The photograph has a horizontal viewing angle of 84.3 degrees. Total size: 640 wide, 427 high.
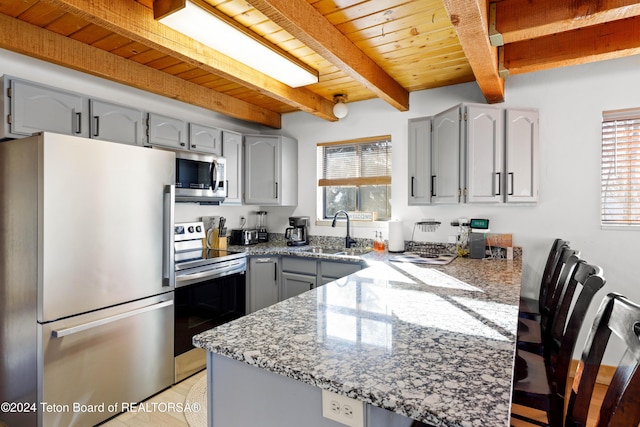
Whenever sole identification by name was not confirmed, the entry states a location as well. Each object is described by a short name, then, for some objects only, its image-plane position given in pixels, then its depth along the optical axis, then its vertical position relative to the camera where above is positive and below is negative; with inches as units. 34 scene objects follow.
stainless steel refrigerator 76.2 -15.8
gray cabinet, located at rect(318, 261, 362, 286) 121.6 -20.6
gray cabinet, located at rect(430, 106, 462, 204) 113.3 +17.7
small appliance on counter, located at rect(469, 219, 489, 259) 115.6 -9.0
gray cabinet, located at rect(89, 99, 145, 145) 99.5 +25.7
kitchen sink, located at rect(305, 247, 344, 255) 134.6 -15.7
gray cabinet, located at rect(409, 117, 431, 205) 122.0 +17.7
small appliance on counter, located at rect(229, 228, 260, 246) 153.9 -11.7
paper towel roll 131.3 -9.2
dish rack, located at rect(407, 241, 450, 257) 128.9 -13.8
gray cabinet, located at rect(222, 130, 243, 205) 141.9 +19.0
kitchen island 33.1 -16.9
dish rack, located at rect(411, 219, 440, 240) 129.5 -5.1
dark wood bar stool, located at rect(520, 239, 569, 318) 90.7 -20.0
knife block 142.2 -12.0
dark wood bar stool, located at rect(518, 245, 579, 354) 71.2 -23.3
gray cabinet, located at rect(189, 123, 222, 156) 128.2 +26.7
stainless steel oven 105.6 -26.4
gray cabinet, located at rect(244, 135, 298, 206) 151.3 +17.7
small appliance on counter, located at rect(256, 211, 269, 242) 165.2 -7.6
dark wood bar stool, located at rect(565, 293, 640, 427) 30.2 -15.8
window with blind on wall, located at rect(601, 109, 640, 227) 104.3 +13.3
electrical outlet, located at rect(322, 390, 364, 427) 35.1 -20.2
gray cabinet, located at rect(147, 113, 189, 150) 113.9 +26.4
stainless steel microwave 117.6 +11.4
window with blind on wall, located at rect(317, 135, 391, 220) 145.9 +15.2
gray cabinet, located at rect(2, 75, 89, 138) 83.4 +25.1
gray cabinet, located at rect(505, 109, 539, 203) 107.1 +17.2
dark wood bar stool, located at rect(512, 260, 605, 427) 51.2 -25.5
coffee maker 153.1 -9.3
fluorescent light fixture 75.7 +41.5
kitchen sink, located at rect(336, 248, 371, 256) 130.7 -15.5
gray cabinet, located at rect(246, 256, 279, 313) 135.8 -27.6
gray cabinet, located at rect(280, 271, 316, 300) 130.5 -27.5
